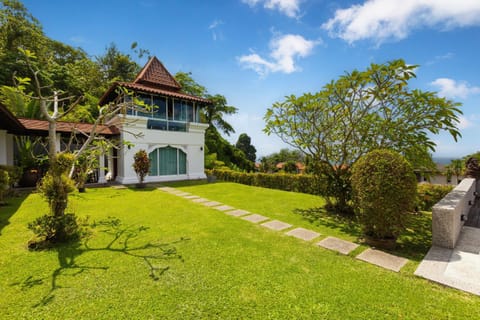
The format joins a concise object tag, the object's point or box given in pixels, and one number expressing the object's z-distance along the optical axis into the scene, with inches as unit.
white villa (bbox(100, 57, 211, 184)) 538.6
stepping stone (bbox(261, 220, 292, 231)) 223.9
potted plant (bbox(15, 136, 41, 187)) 424.5
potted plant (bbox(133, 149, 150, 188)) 480.1
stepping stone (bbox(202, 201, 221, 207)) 328.5
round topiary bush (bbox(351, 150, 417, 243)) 163.3
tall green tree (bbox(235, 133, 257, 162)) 1962.4
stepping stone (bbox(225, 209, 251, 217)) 278.8
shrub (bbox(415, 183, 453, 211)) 344.2
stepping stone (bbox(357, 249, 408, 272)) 144.5
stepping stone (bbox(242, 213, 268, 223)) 252.2
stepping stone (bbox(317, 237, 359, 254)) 171.9
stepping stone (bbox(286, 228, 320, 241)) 198.8
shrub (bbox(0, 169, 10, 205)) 276.2
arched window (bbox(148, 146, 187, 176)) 575.5
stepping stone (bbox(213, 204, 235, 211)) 304.7
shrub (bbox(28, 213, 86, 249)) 169.5
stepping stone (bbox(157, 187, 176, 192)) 459.2
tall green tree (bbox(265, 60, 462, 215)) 215.5
